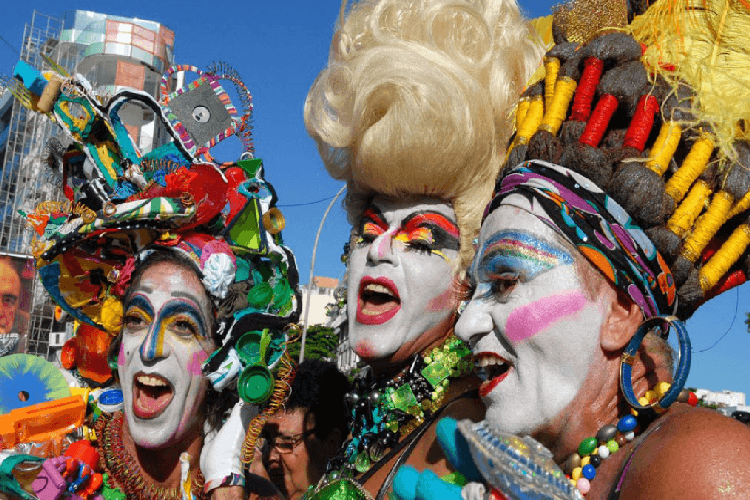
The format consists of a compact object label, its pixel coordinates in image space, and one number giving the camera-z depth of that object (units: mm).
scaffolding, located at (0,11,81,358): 25375
